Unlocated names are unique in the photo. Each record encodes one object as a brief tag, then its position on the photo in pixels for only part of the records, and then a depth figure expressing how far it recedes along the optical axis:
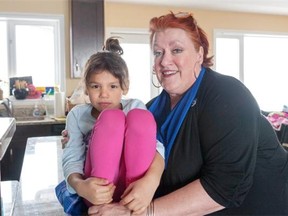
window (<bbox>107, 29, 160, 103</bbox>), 4.54
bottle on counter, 3.79
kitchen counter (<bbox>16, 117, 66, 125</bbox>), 3.34
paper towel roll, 3.67
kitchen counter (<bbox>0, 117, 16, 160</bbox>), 0.68
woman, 0.93
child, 0.87
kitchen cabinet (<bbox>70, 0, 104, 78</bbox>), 3.88
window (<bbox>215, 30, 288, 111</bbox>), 5.07
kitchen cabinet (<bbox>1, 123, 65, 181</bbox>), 3.30
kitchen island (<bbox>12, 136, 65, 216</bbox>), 1.07
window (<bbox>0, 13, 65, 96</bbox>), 3.98
